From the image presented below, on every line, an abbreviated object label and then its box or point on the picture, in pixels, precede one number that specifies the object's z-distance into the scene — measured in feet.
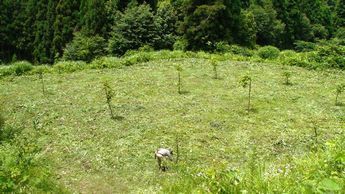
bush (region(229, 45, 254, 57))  133.59
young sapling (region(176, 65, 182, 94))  93.56
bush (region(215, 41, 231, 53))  137.59
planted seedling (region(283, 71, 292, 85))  99.19
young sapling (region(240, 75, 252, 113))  86.33
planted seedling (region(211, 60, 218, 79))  104.63
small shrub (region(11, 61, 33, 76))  113.39
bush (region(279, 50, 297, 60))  125.00
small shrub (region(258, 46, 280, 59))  133.53
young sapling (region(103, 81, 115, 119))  81.92
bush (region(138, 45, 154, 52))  145.89
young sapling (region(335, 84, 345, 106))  86.18
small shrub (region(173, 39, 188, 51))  165.42
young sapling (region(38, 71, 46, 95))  96.73
